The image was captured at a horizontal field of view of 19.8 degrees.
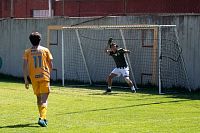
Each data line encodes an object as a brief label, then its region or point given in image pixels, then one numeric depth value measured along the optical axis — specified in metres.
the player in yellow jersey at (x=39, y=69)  12.27
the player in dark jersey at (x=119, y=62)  20.41
